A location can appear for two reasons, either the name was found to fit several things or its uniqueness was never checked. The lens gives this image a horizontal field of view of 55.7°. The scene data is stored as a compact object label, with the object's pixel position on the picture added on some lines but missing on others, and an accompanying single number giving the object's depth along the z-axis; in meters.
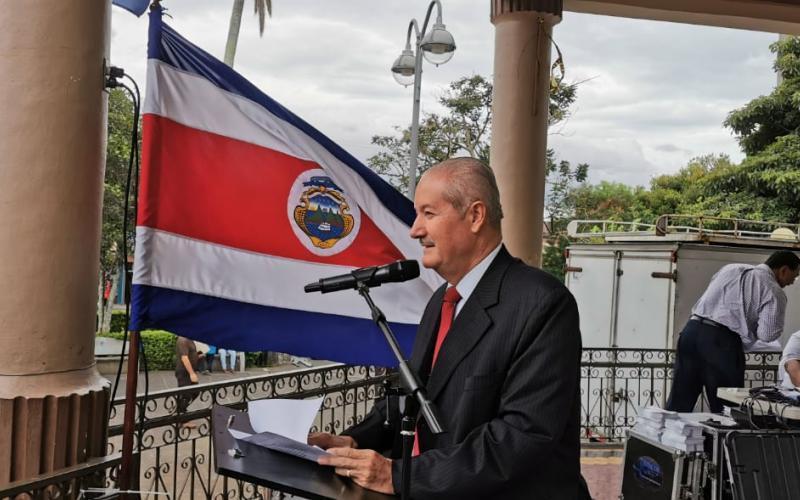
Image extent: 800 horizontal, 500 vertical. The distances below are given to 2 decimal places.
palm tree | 24.50
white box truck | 10.37
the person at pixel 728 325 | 6.60
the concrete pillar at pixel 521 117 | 6.93
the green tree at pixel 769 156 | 25.11
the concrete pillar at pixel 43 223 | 2.80
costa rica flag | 3.18
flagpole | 2.83
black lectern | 1.94
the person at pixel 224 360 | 21.66
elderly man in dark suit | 2.16
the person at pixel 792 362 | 5.83
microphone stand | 2.10
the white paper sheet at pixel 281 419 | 2.29
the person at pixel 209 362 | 20.69
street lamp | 11.42
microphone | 2.42
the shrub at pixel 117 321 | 25.69
